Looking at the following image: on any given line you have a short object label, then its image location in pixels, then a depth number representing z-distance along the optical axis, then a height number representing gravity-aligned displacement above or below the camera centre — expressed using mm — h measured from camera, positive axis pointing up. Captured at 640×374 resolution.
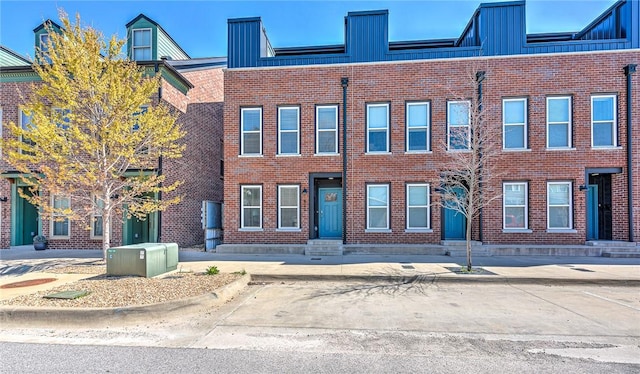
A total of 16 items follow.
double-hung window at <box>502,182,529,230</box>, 12930 -393
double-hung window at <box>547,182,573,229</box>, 12781 -385
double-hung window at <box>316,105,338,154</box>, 13711 +2639
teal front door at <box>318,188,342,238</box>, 14258 -703
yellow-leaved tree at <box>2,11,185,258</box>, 9062 +2061
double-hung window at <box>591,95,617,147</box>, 12688 +2800
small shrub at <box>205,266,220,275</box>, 8680 -1964
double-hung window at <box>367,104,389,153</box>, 13547 +2654
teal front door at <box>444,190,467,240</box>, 13578 -1225
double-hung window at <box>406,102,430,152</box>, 13367 +2659
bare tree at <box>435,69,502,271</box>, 12375 +1820
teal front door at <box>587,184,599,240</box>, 13328 -678
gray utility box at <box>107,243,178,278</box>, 8258 -1641
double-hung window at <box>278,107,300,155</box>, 13852 +2627
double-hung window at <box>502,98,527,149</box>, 12984 +2744
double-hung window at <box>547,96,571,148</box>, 12855 +2758
